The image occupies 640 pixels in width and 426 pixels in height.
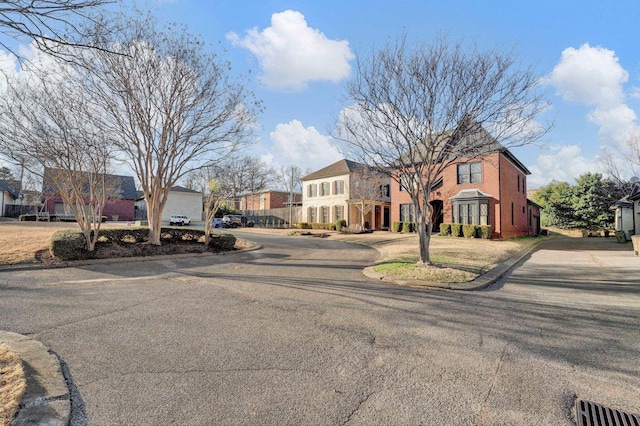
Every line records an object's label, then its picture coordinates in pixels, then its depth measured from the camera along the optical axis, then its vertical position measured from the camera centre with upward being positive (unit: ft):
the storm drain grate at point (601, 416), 8.35 -5.00
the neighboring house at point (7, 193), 124.90 +10.83
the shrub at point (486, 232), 71.65 -1.96
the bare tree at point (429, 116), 30.40 +10.28
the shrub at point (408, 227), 88.17 -1.19
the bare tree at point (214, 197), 47.02 +3.86
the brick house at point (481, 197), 75.20 +6.36
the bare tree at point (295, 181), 136.87 +20.84
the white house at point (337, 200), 112.37 +8.05
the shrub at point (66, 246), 31.60 -2.45
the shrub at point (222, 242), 46.57 -2.92
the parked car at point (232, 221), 120.06 +0.17
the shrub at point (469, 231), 72.84 -1.80
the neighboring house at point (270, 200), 168.96 +11.63
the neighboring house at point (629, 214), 75.93 +2.66
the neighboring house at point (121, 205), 131.07 +6.61
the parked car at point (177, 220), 116.67 +0.24
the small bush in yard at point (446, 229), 77.10 -1.46
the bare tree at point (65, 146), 33.32 +7.80
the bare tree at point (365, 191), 92.38 +8.95
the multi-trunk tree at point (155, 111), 35.47 +12.74
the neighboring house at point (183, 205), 142.82 +7.44
